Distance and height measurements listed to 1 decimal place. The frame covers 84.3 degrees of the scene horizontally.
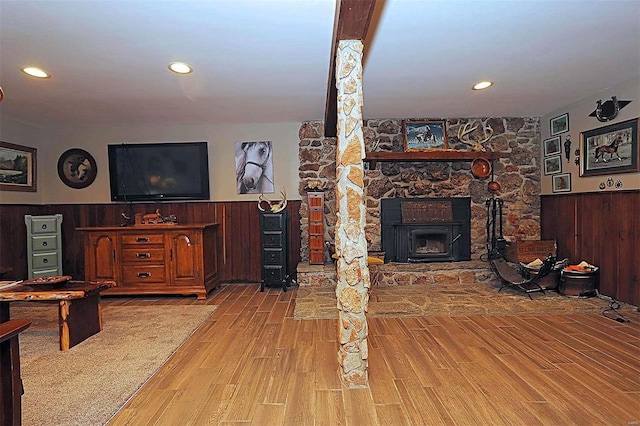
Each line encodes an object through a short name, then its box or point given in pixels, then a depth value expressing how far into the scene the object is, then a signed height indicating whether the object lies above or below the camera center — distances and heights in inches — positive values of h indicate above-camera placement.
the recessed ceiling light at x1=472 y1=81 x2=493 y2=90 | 141.7 +49.2
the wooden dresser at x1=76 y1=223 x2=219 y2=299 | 176.4 -23.2
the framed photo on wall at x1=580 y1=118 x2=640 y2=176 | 141.4 +22.7
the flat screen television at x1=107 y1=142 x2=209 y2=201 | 198.8 +25.4
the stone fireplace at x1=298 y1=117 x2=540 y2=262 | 200.7 +14.0
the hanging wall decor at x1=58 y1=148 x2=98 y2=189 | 204.4 +26.7
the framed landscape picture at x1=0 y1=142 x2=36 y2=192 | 180.4 +25.7
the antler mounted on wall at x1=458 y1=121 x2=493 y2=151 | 198.7 +40.8
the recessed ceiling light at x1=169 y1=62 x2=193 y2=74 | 117.9 +49.3
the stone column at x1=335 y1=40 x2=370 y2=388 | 87.4 -4.7
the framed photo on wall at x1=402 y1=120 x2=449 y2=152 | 197.6 +40.6
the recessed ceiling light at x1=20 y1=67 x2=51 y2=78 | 119.1 +49.3
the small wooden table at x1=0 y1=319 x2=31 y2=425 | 54.7 -25.1
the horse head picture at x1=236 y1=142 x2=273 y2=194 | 204.1 +24.7
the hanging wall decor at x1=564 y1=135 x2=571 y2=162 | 177.3 +28.2
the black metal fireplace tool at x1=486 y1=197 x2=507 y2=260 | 193.6 -13.4
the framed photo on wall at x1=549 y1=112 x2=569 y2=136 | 178.5 +41.2
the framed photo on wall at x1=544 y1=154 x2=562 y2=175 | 185.3 +20.8
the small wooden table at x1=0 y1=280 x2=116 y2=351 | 111.0 -29.6
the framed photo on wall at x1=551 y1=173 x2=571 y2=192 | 179.5 +10.9
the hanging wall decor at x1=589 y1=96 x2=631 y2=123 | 145.8 +39.7
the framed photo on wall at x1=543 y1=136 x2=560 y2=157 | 185.8 +31.1
